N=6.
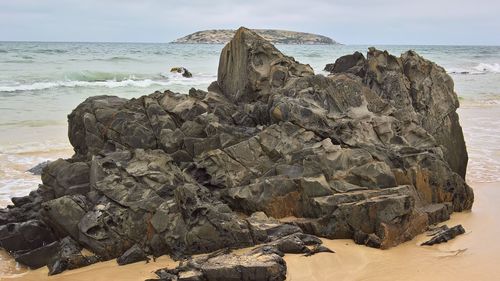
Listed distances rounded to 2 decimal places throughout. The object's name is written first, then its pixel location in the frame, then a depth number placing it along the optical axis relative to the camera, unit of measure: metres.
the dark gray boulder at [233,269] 5.65
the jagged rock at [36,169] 11.98
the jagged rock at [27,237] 7.58
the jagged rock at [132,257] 6.72
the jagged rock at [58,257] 6.79
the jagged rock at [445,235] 7.13
